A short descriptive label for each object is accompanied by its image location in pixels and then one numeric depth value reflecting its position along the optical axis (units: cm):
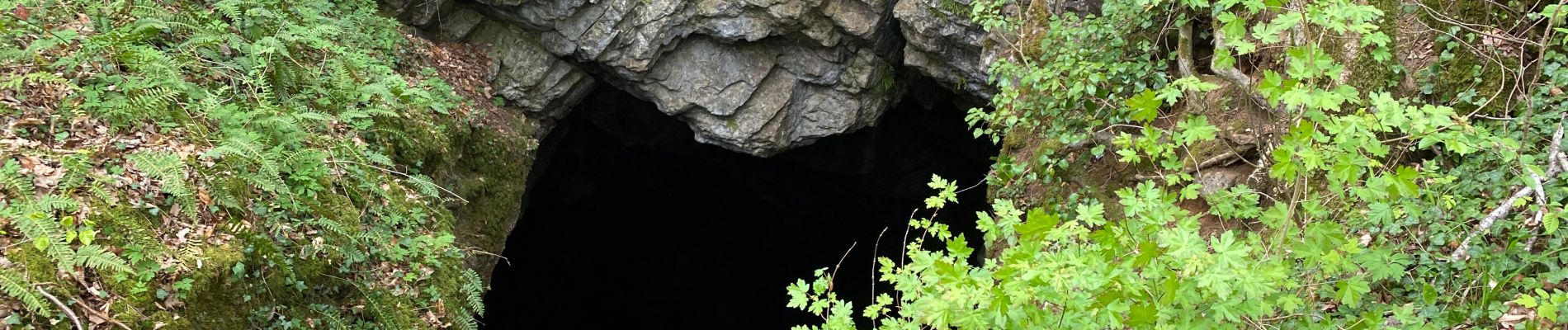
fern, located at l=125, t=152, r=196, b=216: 384
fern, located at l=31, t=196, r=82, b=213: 345
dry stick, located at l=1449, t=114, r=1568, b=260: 319
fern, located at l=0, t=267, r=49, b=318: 313
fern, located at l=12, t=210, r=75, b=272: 330
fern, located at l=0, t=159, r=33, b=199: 346
